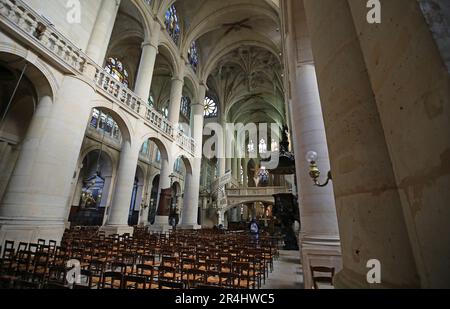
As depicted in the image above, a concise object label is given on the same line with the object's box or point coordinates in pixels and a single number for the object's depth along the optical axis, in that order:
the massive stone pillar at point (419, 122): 0.64
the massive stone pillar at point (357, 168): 0.87
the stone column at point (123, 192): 8.49
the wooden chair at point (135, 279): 2.34
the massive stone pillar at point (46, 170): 5.34
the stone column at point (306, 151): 3.16
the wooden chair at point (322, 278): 2.61
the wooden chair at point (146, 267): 2.79
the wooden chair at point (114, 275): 2.48
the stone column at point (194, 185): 14.42
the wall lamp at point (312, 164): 2.52
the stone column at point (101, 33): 7.90
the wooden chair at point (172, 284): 2.27
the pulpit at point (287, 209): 9.54
